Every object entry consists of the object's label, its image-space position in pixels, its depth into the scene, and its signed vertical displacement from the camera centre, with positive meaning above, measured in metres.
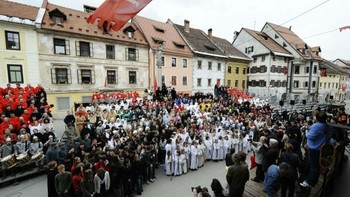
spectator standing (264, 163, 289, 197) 4.25 -2.03
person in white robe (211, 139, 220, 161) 11.48 -3.85
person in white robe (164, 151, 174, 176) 9.47 -3.89
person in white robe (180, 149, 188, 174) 9.66 -3.80
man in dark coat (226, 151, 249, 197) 4.45 -2.07
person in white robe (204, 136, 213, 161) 11.41 -3.71
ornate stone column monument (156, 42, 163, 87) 18.00 +2.55
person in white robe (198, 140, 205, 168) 10.47 -3.69
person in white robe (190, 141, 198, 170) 10.16 -3.77
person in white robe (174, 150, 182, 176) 9.51 -3.93
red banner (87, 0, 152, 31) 7.34 +3.24
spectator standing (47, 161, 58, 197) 6.13 -3.04
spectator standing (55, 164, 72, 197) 5.88 -2.97
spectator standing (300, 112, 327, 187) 4.47 -1.33
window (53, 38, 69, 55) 19.39 +4.18
